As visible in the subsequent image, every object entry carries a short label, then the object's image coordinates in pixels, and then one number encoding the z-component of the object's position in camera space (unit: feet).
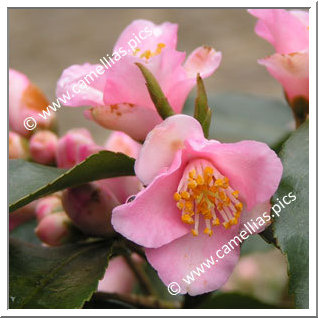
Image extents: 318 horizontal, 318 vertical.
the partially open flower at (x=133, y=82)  0.67
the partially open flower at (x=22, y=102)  0.91
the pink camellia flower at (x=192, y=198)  0.64
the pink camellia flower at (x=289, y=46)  0.76
